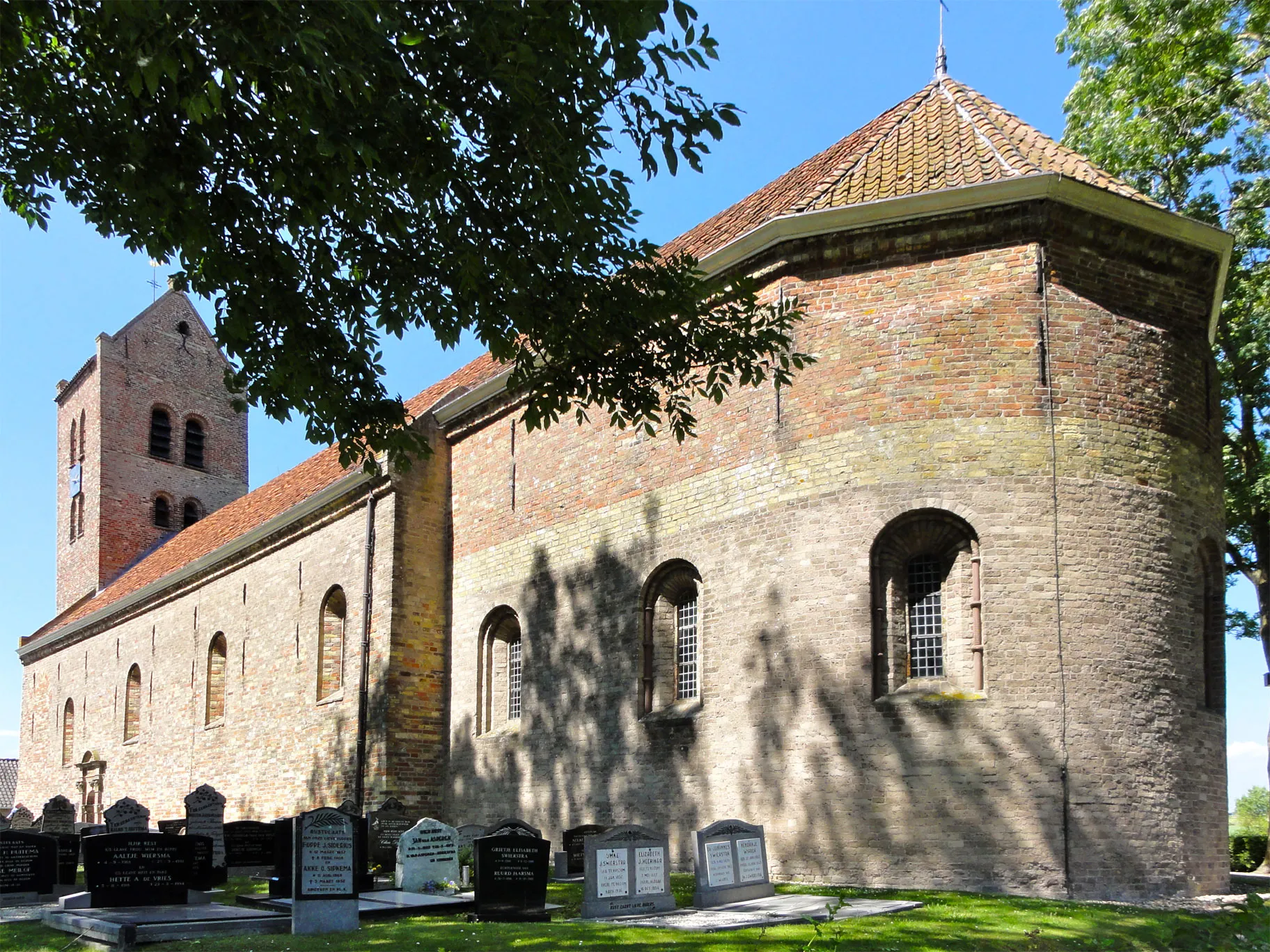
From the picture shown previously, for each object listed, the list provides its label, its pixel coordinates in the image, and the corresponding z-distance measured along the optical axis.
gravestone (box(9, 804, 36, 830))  24.80
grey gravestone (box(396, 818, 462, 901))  14.19
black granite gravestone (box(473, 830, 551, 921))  12.12
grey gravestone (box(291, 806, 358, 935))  11.48
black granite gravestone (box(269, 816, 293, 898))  14.02
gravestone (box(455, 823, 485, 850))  15.60
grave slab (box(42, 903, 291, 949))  10.92
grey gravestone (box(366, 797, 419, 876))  17.03
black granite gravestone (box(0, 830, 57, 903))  15.41
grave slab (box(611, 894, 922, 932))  10.69
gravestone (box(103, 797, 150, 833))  15.70
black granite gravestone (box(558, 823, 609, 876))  15.36
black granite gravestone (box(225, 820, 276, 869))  17.98
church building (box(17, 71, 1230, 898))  13.09
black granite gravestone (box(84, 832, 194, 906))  12.68
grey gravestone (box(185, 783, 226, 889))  17.20
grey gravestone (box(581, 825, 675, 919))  11.59
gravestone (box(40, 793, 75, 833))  21.33
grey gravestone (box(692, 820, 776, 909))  11.98
